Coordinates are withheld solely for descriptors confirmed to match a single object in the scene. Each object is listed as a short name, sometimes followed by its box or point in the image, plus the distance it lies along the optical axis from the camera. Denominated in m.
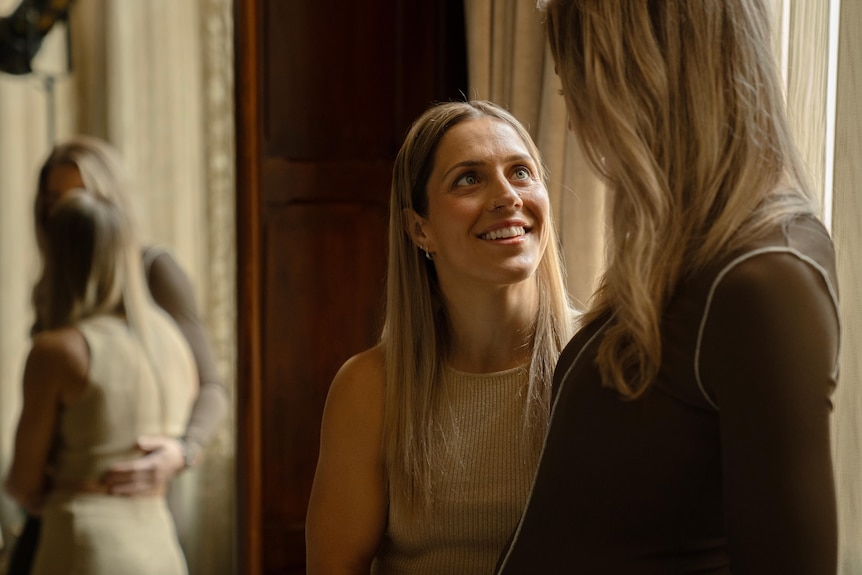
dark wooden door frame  2.43
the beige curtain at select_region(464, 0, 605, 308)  2.58
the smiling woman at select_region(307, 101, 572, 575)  1.61
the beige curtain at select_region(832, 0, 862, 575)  1.62
